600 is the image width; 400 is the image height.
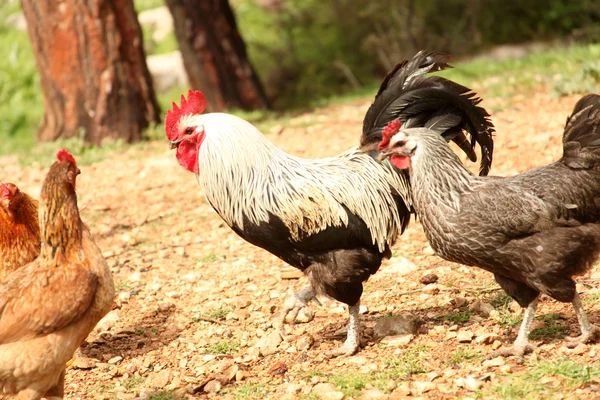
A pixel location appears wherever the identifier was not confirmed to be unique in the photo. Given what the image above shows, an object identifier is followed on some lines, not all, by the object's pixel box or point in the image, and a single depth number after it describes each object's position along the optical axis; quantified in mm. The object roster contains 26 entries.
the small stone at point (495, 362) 4439
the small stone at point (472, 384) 4188
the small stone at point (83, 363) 5234
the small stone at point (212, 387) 4750
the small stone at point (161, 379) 4910
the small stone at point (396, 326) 5148
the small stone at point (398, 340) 4988
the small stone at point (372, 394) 4316
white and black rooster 4871
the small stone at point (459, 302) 5520
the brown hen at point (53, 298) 4055
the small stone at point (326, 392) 4371
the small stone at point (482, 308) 5297
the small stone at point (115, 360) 5308
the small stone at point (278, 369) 4871
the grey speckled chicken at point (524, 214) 4332
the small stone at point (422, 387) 4270
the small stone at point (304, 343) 5223
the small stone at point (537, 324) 4938
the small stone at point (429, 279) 5888
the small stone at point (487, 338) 4809
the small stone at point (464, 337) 4891
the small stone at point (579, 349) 4430
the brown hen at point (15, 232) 4969
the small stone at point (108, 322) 5801
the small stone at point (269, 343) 5233
